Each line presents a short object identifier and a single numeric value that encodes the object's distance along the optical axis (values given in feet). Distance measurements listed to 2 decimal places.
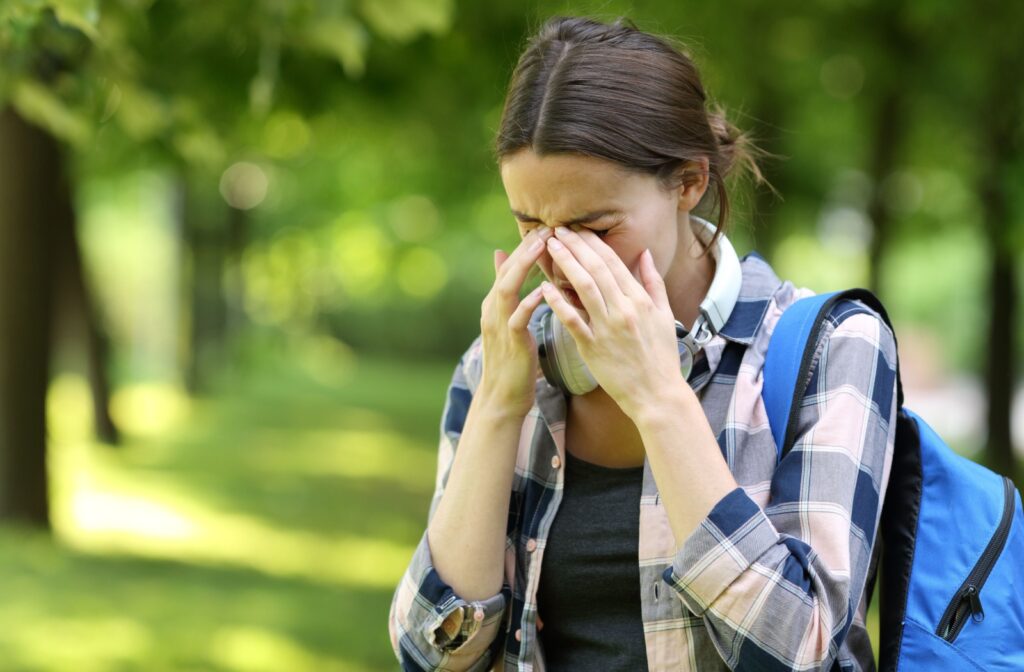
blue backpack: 11.82
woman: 11.53
